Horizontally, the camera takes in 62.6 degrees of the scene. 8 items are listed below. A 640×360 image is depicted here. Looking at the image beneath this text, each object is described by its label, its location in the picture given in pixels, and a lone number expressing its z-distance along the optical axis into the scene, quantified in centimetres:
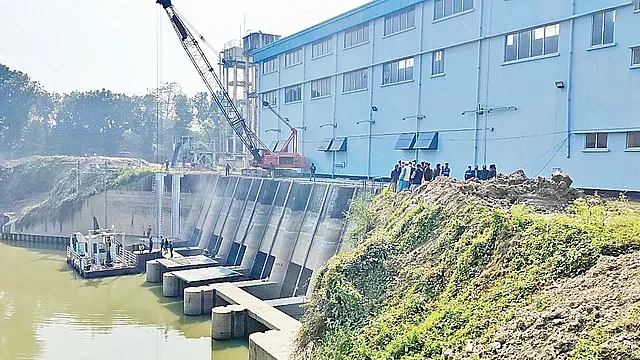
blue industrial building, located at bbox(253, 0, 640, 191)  1555
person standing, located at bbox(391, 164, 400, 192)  1622
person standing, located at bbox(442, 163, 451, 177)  1596
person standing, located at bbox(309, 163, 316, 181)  2984
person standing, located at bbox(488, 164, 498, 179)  1545
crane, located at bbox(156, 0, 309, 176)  3173
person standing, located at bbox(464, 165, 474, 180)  1622
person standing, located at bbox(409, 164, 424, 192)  1541
